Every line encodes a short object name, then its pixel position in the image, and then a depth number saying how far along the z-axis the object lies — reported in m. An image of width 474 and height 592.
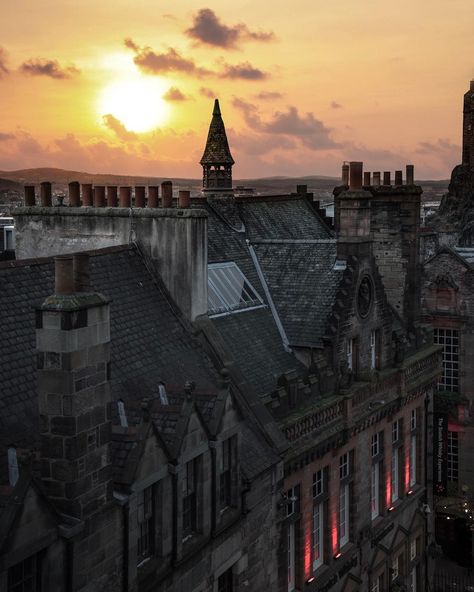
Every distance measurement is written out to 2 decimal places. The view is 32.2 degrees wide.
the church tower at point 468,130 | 141.75
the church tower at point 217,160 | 40.64
